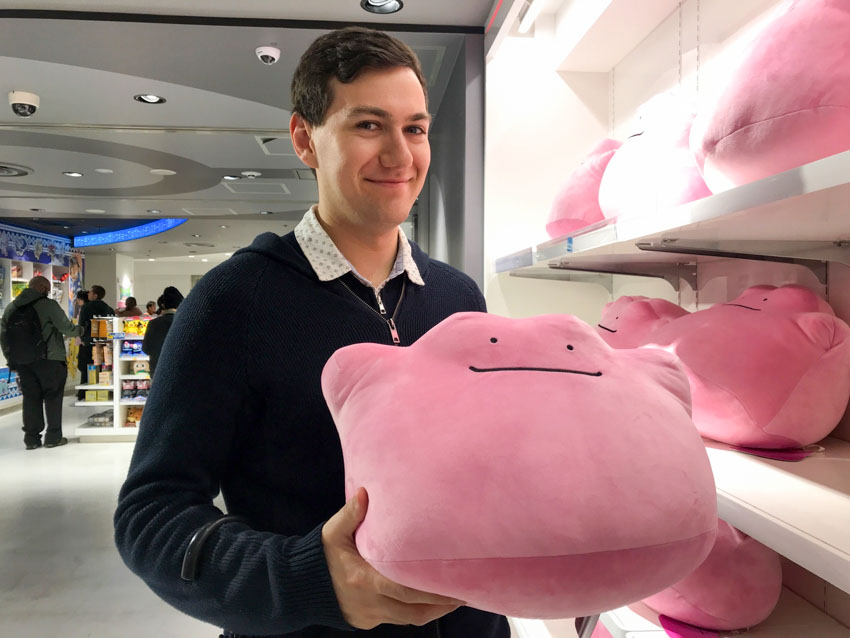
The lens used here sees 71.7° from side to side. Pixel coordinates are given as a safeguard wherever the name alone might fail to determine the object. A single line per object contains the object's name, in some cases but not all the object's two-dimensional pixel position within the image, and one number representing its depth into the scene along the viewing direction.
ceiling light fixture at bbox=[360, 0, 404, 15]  2.24
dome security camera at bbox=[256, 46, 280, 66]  2.53
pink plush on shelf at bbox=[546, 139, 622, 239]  1.56
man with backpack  5.52
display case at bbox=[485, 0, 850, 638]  0.72
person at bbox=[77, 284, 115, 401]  7.43
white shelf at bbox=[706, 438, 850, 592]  0.63
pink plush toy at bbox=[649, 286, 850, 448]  0.97
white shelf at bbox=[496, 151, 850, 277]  0.61
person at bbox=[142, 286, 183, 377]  5.57
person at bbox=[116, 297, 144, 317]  7.28
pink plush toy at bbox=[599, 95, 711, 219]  1.06
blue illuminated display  10.47
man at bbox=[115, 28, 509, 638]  0.71
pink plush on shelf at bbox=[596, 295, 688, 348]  1.31
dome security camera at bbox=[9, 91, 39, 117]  3.11
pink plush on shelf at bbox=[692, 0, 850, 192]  0.70
